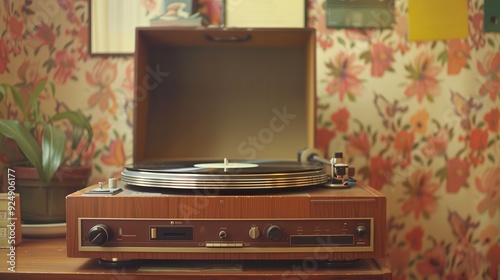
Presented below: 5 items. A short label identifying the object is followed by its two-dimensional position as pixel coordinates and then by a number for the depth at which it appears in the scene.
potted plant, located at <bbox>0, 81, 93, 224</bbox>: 1.20
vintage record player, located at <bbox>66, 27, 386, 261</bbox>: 0.92
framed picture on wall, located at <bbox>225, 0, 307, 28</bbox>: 1.51
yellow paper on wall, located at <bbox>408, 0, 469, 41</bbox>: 1.52
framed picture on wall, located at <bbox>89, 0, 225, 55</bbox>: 1.53
